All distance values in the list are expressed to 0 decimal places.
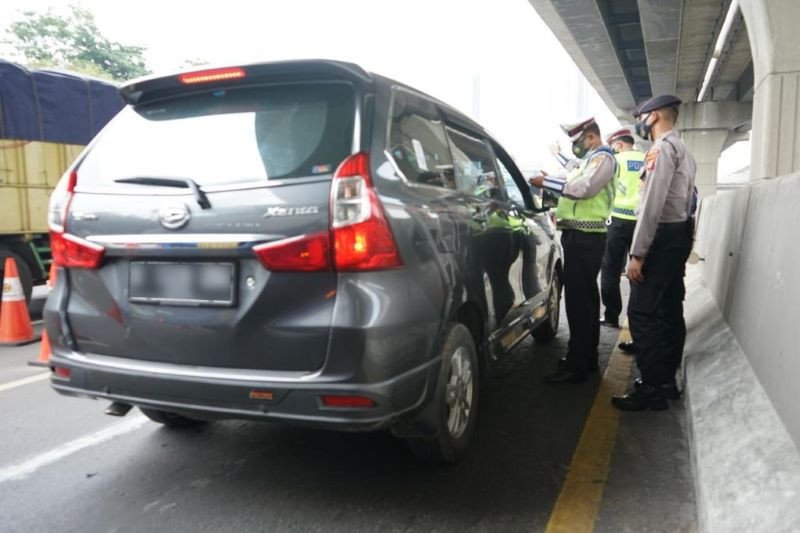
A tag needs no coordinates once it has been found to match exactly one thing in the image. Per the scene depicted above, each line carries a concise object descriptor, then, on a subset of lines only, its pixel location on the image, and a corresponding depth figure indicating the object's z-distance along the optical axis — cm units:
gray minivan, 235
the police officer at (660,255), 363
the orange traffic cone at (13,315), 598
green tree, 3038
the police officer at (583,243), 432
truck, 705
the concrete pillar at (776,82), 825
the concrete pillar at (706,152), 2925
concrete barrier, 221
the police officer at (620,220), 600
